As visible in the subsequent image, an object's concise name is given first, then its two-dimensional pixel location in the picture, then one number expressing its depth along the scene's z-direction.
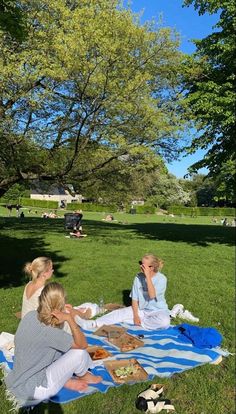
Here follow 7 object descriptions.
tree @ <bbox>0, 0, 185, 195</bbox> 13.84
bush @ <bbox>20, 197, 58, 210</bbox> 72.56
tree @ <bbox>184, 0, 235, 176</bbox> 16.19
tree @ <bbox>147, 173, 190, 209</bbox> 79.94
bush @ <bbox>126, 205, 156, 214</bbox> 68.19
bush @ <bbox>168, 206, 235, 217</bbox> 71.12
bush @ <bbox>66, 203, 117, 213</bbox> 66.12
